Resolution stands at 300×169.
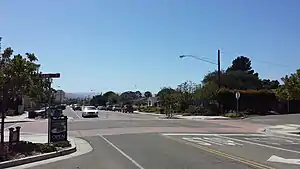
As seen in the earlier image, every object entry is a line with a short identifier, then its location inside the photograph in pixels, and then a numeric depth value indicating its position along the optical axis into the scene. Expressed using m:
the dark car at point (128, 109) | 54.29
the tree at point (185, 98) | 40.80
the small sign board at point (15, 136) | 10.06
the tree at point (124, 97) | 103.01
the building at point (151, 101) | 84.98
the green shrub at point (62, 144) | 10.84
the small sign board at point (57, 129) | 11.46
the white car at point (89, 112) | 34.46
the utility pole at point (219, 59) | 33.08
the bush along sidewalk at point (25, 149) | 8.77
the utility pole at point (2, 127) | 9.58
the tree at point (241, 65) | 75.88
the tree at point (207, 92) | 35.21
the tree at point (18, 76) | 9.57
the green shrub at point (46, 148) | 9.77
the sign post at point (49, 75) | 11.07
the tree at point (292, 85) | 15.83
